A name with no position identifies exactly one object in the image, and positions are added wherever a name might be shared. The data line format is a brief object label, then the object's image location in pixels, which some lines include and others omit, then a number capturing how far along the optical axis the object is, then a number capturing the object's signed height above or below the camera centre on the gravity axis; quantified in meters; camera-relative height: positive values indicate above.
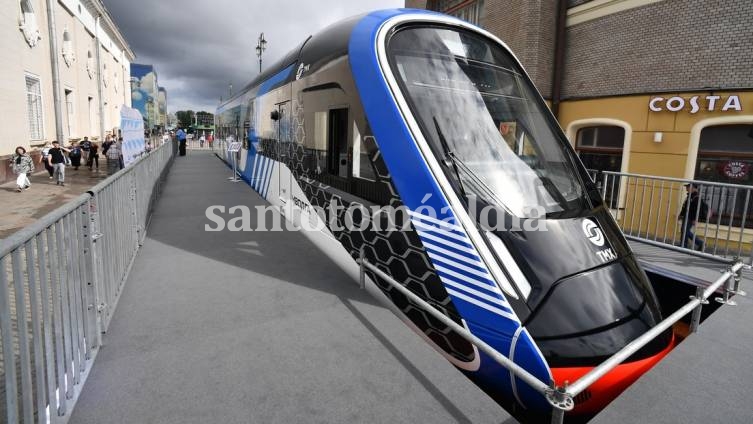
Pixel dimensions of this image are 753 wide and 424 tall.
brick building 8.97 +2.00
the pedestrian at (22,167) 13.73 -0.89
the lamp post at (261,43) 28.09 +6.97
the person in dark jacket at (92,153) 20.88 -0.54
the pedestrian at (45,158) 16.89 -0.77
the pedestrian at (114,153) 18.80 -0.48
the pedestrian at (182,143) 28.27 +0.12
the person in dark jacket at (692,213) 7.22 -0.97
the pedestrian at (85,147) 21.59 -0.27
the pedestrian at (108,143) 24.00 -0.03
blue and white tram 2.64 -0.42
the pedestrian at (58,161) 15.04 -0.74
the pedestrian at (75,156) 20.33 -0.70
